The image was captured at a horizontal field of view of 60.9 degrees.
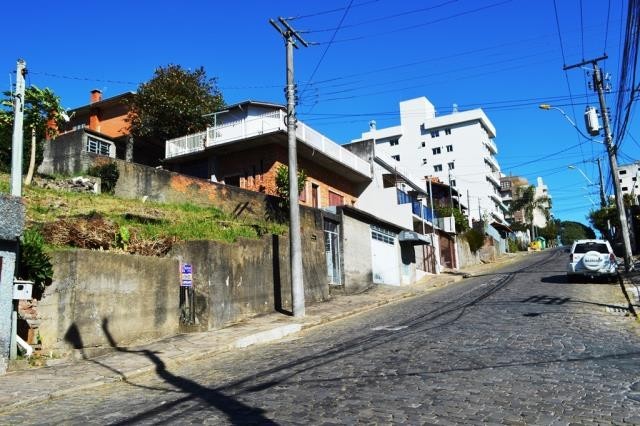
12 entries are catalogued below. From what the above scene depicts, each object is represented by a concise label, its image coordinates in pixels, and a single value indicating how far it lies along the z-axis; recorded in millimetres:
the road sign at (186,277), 13883
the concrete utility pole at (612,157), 24547
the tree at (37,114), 21172
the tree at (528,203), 89500
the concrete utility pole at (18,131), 11297
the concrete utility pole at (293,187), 16719
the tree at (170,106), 34750
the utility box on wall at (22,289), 9672
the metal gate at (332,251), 23262
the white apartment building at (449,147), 85250
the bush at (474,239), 50212
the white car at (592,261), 21312
